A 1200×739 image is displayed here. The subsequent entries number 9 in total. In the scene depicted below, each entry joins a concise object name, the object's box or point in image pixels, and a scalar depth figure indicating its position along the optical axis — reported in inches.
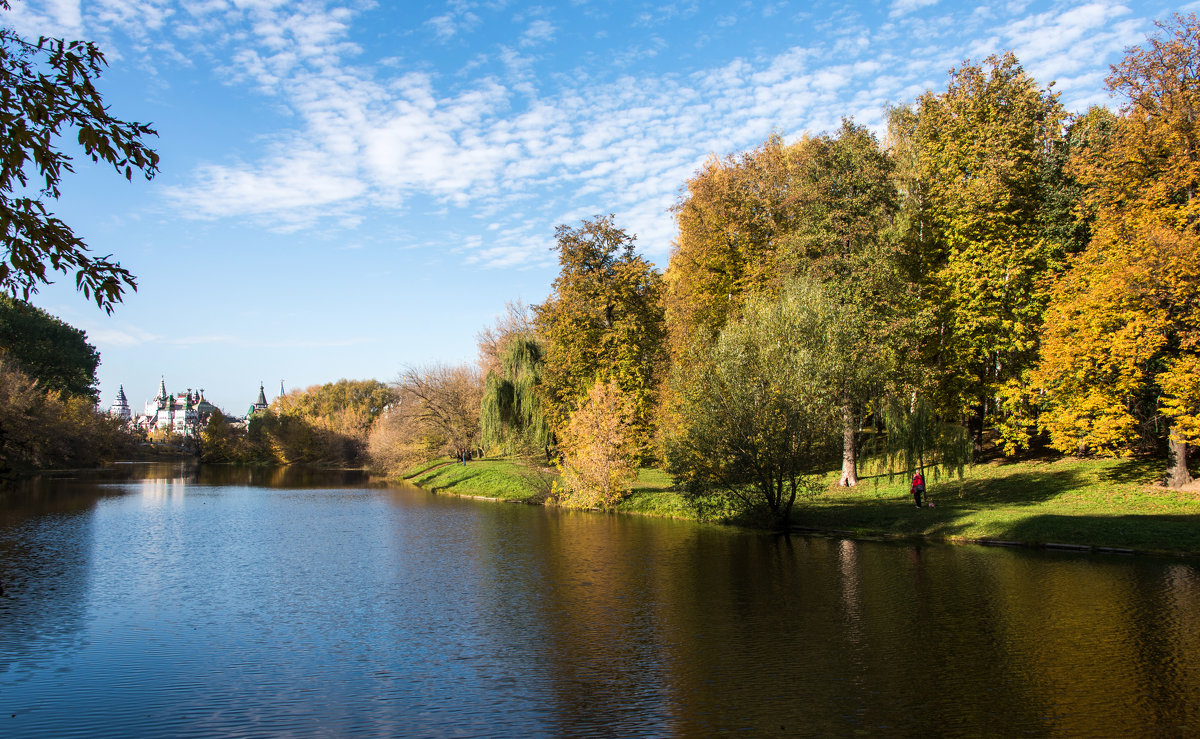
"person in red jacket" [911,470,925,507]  1034.1
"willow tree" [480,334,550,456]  1656.0
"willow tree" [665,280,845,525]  966.4
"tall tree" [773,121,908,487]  1187.9
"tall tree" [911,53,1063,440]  1216.8
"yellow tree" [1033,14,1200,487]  912.9
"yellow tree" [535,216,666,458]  1471.5
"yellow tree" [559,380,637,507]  1295.5
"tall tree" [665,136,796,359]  1472.7
